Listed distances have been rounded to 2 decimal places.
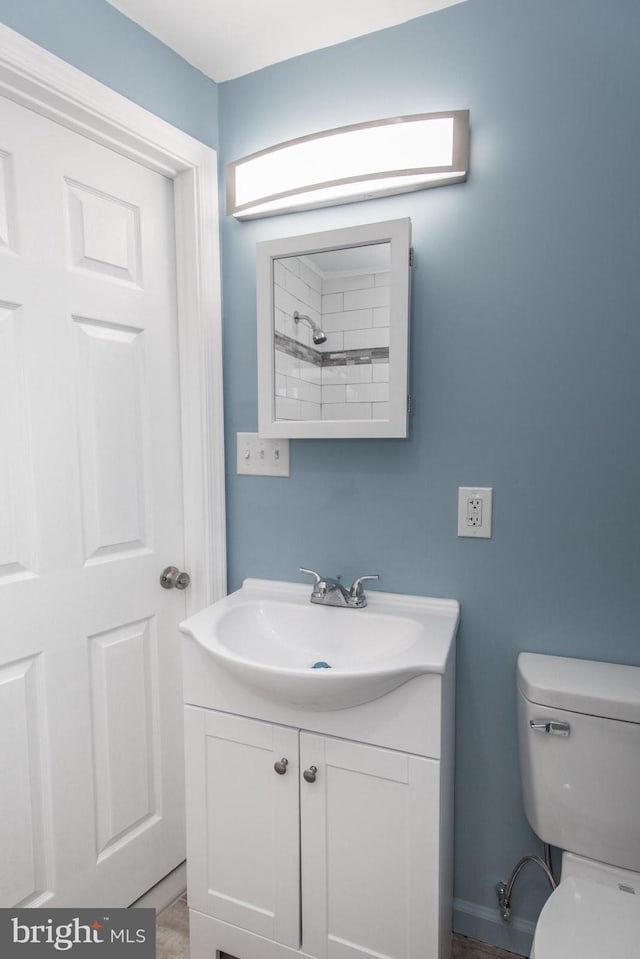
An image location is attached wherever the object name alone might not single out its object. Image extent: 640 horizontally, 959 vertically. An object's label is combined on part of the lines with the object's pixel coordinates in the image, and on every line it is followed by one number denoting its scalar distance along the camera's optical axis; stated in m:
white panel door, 1.18
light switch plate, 1.57
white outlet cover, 1.35
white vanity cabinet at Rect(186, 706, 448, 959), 1.12
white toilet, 1.09
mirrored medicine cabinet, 1.33
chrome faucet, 1.42
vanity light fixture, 1.26
